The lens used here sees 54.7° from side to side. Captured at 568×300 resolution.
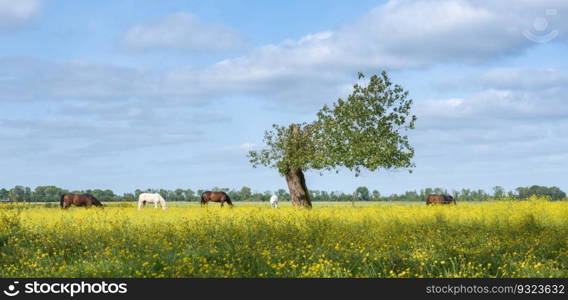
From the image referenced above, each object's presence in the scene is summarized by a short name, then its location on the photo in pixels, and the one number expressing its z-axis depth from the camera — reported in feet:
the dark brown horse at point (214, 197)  187.93
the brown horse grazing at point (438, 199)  172.16
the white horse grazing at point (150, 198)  183.71
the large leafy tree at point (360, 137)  122.11
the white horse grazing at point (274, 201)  215.92
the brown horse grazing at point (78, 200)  159.22
